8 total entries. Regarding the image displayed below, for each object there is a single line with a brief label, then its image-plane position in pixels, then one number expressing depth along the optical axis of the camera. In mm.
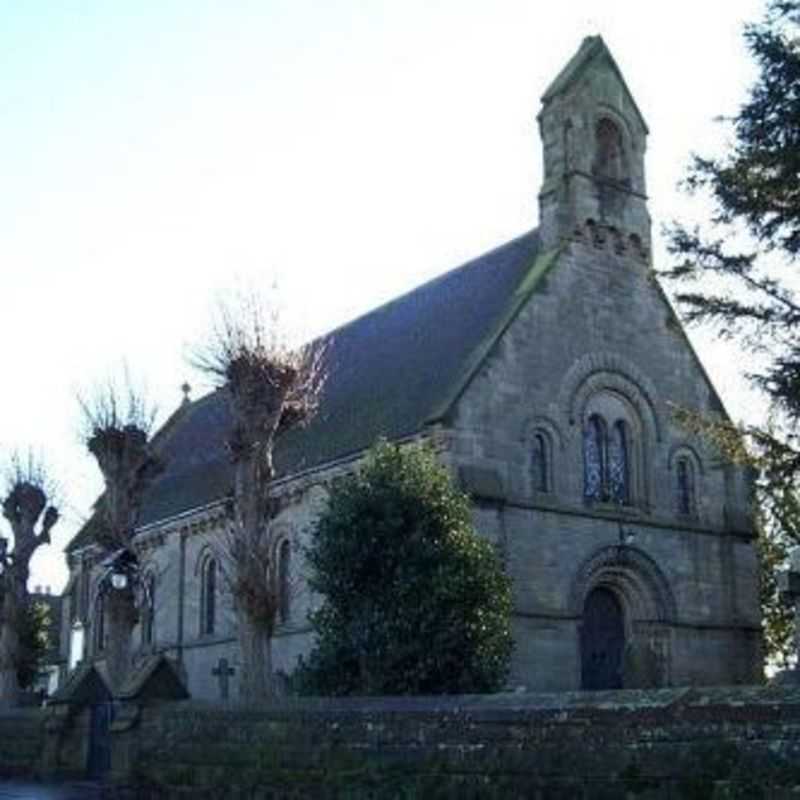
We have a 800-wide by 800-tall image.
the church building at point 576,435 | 27609
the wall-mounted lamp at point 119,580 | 24031
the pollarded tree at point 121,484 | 25156
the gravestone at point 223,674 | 31438
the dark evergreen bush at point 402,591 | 20359
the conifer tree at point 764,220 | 18219
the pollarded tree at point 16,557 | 33812
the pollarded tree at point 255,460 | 20188
